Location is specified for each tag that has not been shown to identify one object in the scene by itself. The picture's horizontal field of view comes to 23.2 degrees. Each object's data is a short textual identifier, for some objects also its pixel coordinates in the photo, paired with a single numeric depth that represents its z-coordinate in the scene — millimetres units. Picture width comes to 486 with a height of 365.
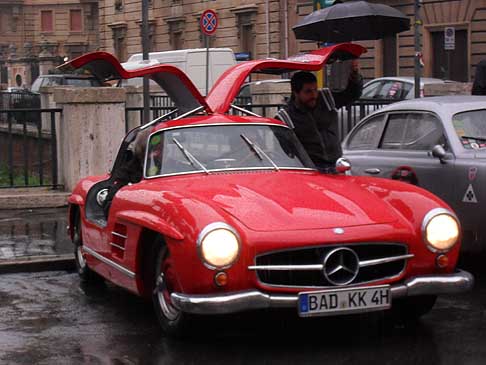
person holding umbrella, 9523
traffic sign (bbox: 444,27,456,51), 28719
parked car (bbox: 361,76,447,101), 25391
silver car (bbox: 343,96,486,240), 9445
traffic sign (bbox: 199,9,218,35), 24812
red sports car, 6883
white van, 33344
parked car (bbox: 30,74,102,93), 37169
